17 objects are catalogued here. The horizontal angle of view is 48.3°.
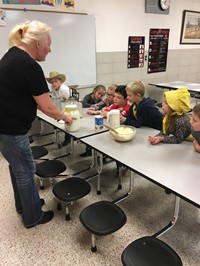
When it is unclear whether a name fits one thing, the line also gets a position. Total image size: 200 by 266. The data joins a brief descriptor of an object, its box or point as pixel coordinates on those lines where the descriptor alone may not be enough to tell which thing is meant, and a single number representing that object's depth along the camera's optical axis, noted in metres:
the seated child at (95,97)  3.05
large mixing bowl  1.73
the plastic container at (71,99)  3.04
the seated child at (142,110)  2.09
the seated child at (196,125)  1.53
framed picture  4.88
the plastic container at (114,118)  1.96
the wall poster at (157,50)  4.61
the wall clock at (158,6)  4.27
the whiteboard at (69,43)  3.22
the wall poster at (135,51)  4.36
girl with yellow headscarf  1.66
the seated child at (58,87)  3.07
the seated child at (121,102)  2.42
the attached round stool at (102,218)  1.34
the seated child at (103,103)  2.62
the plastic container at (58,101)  2.49
